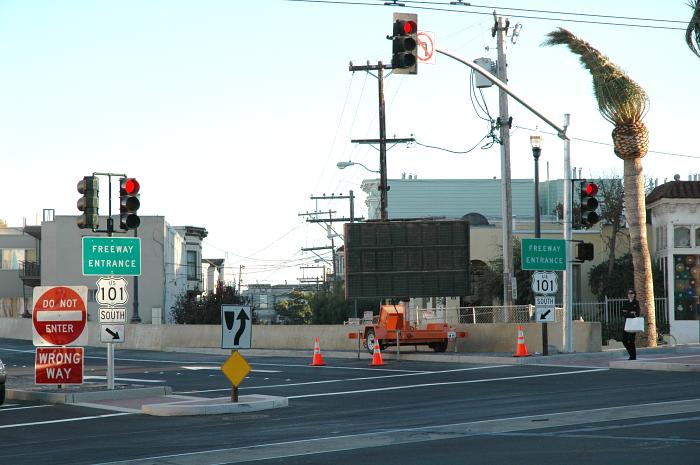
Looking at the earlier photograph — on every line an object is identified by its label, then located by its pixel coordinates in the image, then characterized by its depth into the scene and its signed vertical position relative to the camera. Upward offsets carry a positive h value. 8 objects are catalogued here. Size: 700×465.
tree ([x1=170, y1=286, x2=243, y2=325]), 71.75 -0.72
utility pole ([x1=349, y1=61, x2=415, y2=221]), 45.38 +7.14
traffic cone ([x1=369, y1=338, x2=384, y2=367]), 31.84 -1.85
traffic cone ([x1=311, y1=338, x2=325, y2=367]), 33.16 -1.94
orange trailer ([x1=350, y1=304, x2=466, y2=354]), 35.47 -1.21
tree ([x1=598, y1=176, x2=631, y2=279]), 48.62 +3.67
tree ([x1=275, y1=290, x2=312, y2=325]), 107.12 -1.29
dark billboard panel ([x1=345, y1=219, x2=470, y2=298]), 36.03 +1.18
